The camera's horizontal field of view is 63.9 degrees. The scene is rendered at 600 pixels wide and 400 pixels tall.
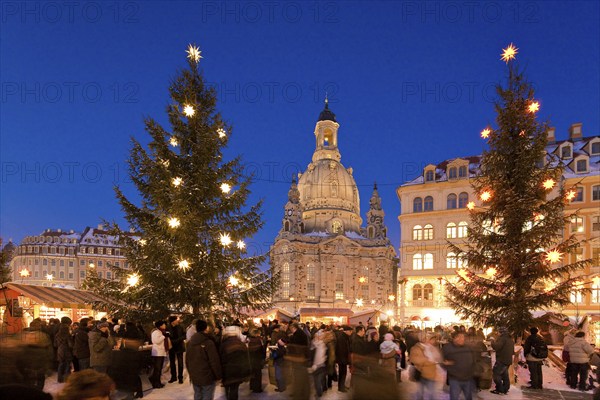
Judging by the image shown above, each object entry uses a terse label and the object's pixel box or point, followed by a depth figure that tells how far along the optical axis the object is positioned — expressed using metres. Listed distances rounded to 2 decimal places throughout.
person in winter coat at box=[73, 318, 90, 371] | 13.09
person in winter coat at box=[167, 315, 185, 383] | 13.61
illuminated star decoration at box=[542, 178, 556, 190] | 18.33
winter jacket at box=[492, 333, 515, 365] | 13.60
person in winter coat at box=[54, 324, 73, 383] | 13.44
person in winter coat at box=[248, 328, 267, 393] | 12.65
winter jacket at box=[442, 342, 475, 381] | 10.03
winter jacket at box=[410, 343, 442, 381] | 10.13
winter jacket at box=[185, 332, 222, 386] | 8.71
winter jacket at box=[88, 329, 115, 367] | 11.56
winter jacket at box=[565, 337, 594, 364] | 14.88
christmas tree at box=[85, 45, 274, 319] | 16.44
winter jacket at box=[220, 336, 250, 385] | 9.38
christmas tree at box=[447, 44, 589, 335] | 17.92
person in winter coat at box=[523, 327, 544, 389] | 14.95
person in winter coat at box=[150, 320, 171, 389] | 12.37
